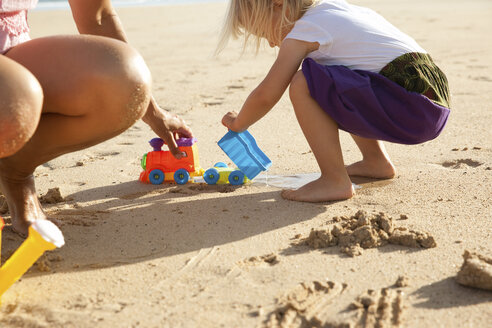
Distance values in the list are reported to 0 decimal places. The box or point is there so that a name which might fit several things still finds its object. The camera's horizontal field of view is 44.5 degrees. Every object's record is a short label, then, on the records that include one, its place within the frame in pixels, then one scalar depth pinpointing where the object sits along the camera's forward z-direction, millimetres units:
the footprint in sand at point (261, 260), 1896
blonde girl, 2537
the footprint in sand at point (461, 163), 2924
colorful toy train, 2791
